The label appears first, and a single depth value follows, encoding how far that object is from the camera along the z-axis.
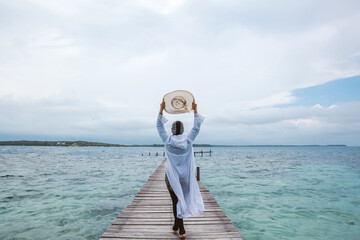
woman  3.94
